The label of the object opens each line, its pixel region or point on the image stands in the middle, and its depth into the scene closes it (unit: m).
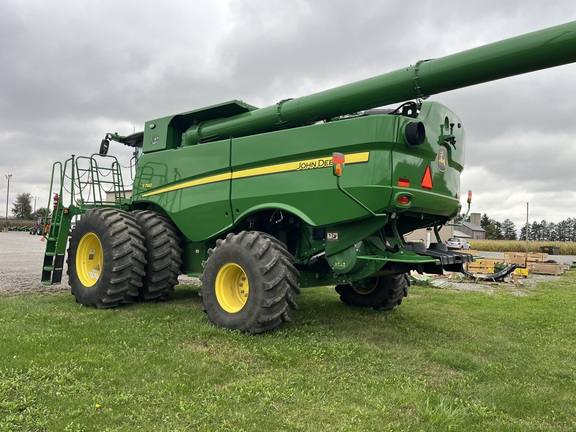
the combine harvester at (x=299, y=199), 5.21
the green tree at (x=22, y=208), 90.38
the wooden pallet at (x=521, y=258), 18.06
